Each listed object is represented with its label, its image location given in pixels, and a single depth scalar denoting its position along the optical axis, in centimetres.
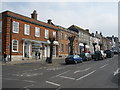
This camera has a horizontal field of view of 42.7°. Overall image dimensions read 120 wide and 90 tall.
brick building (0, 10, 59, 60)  2708
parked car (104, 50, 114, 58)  4041
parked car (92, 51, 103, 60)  3252
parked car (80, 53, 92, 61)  3161
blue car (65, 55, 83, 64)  2481
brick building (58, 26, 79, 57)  4361
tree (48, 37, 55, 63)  2447
